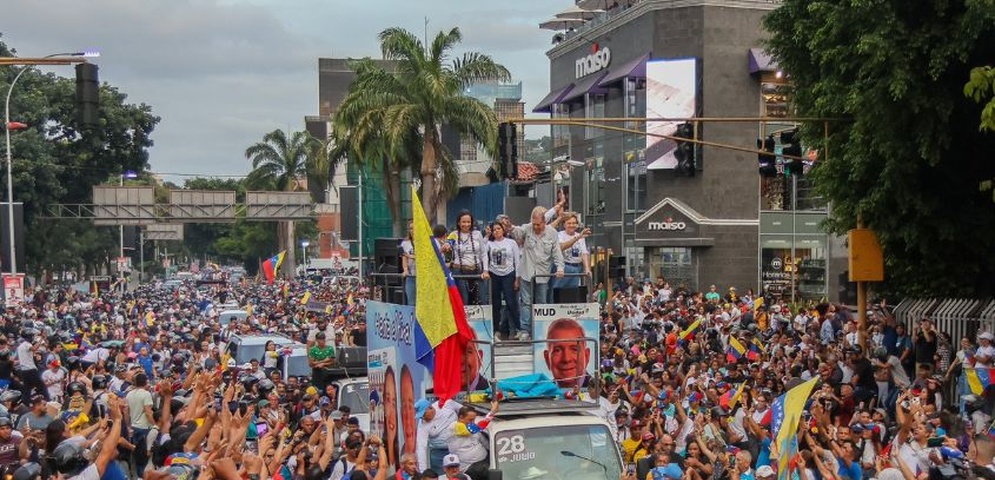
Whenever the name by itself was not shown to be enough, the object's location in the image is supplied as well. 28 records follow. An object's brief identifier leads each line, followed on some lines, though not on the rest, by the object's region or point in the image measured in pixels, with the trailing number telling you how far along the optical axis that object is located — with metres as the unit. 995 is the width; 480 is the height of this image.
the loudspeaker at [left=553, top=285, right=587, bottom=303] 13.90
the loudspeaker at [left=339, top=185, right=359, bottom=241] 57.72
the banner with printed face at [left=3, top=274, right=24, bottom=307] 33.62
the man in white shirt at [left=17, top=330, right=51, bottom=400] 20.66
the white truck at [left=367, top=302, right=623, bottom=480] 11.13
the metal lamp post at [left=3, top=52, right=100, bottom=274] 39.44
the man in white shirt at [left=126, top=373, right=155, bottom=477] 15.30
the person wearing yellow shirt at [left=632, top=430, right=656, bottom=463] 14.49
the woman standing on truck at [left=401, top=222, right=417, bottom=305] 14.14
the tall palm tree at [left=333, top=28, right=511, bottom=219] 37.84
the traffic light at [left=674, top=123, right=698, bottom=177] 44.34
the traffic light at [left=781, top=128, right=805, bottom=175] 22.83
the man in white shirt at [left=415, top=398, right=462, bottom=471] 11.99
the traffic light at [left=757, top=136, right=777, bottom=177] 22.89
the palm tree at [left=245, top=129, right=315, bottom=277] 81.94
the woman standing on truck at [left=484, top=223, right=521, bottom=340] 14.20
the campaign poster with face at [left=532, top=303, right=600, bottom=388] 12.80
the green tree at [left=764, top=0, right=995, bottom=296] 19.20
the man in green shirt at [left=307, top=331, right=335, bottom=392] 20.22
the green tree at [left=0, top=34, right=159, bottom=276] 54.41
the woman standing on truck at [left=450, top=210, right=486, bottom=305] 14.43
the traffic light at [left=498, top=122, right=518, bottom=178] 22.30
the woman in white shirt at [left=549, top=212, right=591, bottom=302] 14.45
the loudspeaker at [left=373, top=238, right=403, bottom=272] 15.79
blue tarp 11.98
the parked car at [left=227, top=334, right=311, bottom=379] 23.03
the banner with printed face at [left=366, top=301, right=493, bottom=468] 12.52
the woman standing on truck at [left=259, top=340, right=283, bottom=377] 23.69
